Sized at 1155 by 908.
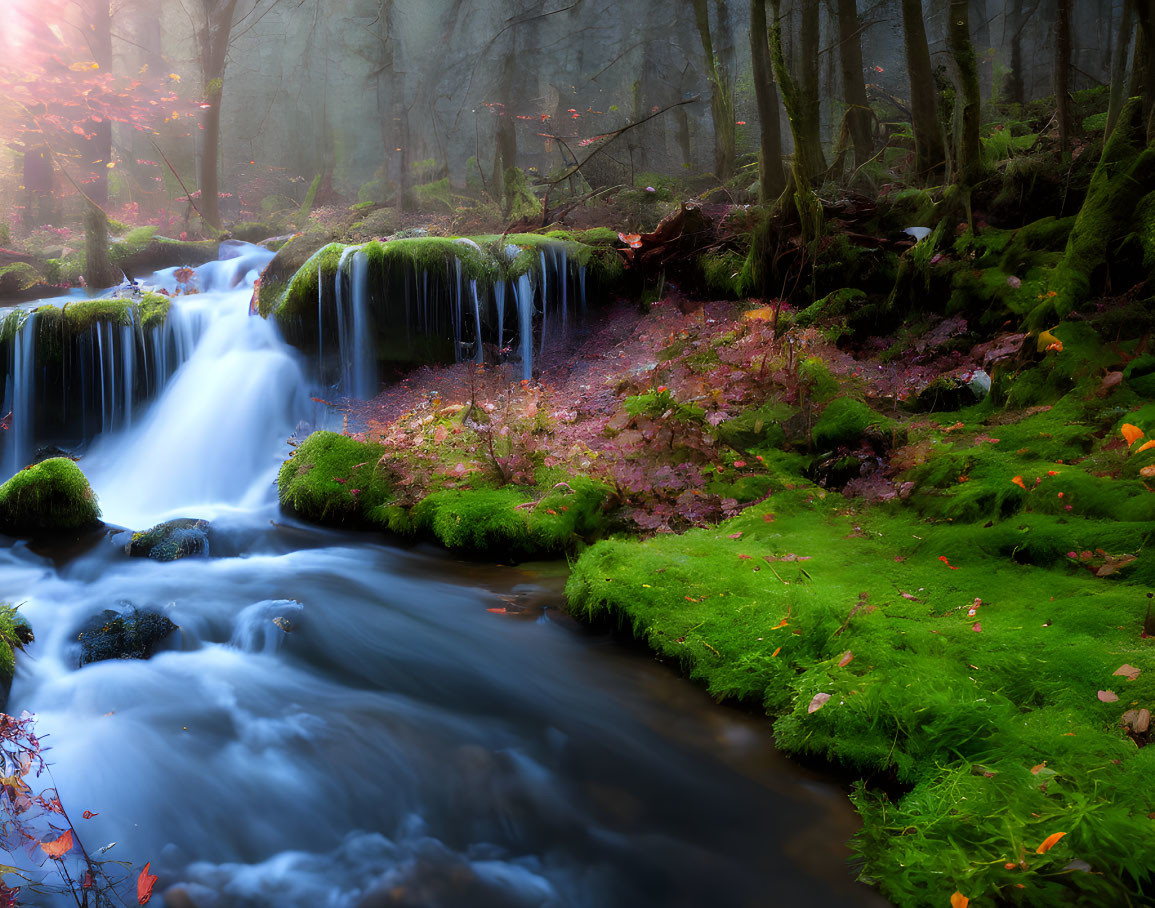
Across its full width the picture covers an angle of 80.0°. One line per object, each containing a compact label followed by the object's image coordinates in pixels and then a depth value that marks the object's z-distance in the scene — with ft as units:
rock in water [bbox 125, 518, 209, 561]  18.97
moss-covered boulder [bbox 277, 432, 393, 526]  21.15
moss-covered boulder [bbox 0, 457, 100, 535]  20.24
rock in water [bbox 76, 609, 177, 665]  13.70
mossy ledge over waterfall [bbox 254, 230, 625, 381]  31.63
